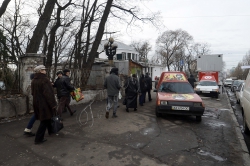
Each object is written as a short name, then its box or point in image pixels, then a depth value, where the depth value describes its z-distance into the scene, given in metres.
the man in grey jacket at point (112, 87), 6.62
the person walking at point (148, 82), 10.57
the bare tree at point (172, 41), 46.06
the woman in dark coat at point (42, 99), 4.16
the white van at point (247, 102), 4.88
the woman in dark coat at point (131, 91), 7.89
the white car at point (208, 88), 14.51
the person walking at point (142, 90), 9.77
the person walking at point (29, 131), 4.77
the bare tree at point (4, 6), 8.94
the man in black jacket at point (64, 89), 6.09
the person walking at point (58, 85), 6.22
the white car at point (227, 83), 35.51
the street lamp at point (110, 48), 12.76
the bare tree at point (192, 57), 52.31
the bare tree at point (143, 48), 57.20
